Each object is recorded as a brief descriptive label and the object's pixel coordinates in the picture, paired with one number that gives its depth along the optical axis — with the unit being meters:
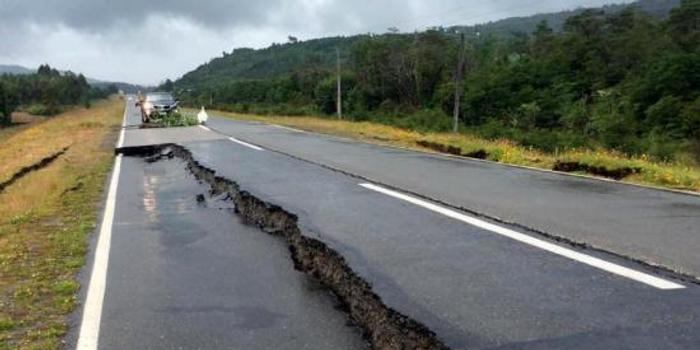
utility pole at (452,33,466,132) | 39.21
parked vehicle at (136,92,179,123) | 39.03
